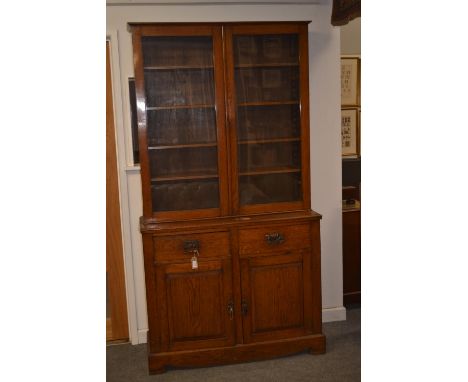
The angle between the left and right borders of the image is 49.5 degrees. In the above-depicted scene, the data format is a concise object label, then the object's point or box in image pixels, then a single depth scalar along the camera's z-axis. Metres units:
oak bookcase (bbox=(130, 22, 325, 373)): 2.71
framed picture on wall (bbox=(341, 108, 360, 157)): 3.72
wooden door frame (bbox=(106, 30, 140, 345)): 2.88
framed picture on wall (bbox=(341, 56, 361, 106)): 3.65
